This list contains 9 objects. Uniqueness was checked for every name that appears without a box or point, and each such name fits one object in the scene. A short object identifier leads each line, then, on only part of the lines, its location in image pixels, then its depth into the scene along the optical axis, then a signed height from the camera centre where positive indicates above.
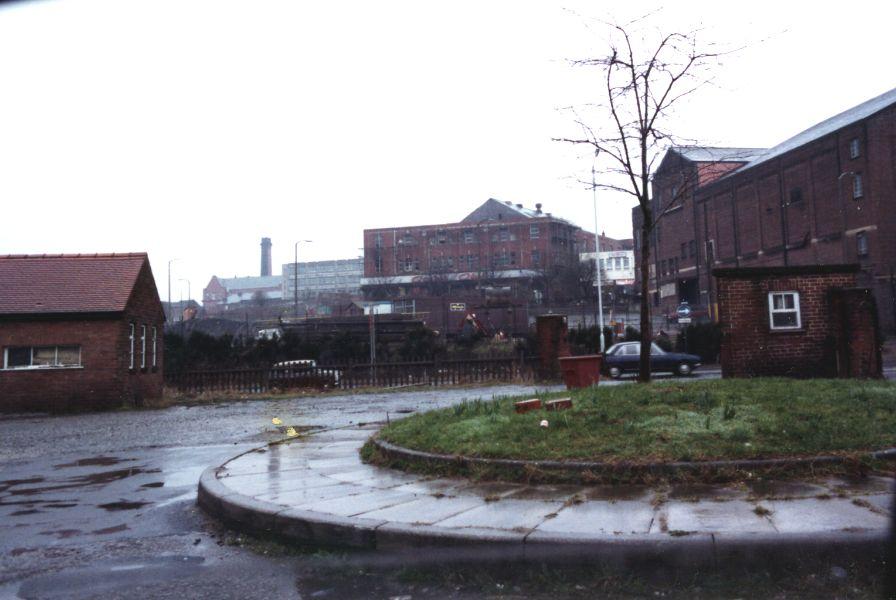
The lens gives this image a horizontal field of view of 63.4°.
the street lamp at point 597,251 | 13.81 +2.72
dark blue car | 27.89 -1.27
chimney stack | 173.50 +19.60
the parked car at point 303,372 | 27.28 -1.31
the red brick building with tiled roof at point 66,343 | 22.38 +0.02
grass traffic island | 6.26 -1.09
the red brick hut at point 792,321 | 16.28 +0.07
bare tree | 12.98 +3.59
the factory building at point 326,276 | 149.50 +12.81
